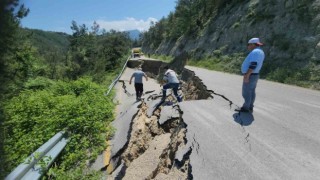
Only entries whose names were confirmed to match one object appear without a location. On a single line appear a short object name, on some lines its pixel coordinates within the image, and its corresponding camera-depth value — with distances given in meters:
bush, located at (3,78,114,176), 3.56
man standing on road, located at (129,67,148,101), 6.85
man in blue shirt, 3.65
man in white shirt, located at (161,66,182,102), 5.84
